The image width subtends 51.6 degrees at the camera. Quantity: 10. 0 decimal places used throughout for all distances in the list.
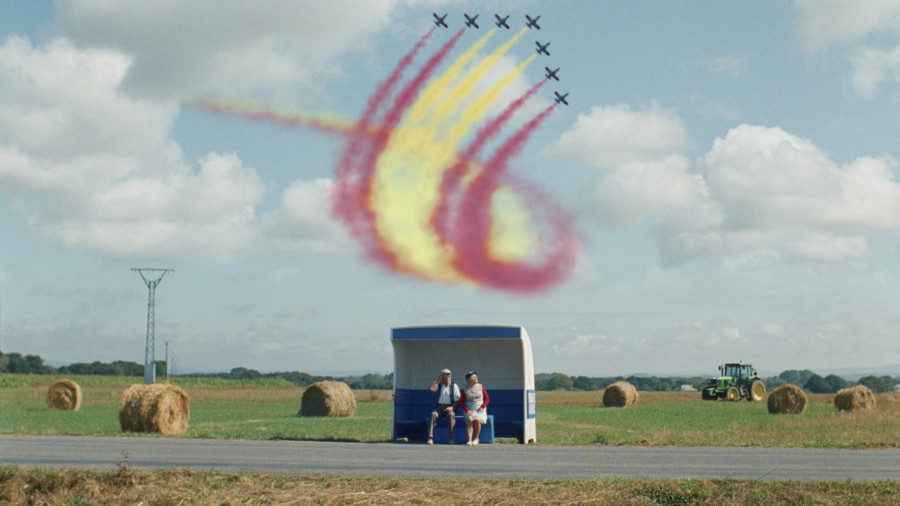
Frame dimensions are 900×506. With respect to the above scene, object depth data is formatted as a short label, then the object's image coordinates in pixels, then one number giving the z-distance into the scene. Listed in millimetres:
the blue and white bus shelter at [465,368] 20725
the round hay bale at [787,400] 40875
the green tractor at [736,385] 58438
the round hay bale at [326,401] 36562
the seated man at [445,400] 19922
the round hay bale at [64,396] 44062
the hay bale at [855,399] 42438
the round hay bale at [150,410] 24656
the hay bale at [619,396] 50938
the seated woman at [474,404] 19547
